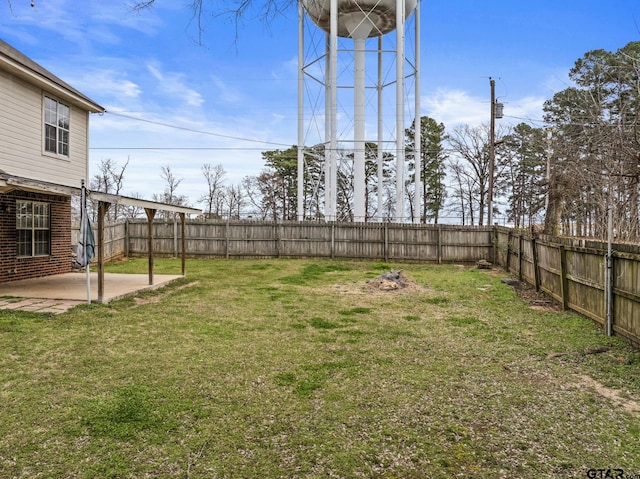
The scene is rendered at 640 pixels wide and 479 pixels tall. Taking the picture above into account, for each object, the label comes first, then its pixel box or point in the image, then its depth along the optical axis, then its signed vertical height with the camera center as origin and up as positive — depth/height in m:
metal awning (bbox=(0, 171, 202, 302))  6.51 +0.75
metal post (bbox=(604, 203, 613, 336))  5.27 -0.62
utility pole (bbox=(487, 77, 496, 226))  16.50 +3.98
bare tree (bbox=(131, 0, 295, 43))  2.74 +1.61
